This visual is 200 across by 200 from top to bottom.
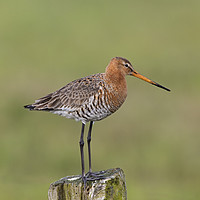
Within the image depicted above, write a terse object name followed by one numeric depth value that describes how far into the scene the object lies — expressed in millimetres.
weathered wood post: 11898
